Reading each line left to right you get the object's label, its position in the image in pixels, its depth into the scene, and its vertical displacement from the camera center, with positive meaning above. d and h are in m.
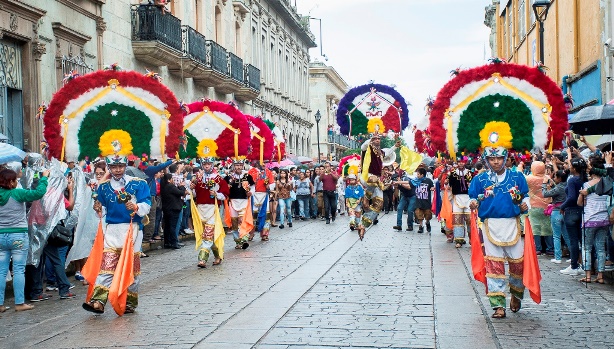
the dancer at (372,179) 17.39 -0.45
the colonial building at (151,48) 18.61 +3.23
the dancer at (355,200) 17.59 -0.88
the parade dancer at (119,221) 9.77 -0.68
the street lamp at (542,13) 19.47 +3.19
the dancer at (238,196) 17.12 -0.72
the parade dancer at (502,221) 9.41 -0.74
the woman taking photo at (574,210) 12.55 -0.85
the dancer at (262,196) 19.70 -0.85
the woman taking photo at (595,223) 11.93 -0.99
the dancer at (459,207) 17.17 -1.06
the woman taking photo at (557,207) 13.84 -0.88
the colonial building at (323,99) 74.69 +5.03
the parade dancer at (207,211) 14.28 -0.85
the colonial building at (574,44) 23.11 +3.43
